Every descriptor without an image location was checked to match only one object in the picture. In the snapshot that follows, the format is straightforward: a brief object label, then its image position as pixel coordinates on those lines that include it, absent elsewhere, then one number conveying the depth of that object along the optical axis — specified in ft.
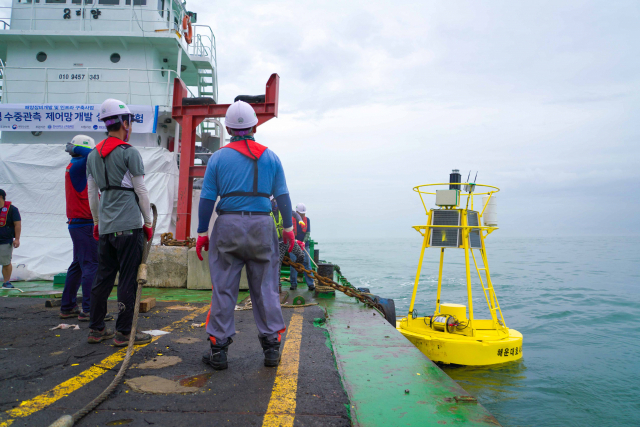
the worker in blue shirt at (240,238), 9.98
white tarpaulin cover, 35.22
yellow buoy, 18.19
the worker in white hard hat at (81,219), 14.29
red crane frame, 33.63
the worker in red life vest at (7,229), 23.62
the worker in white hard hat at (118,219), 11.49
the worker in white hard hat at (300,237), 25.98
